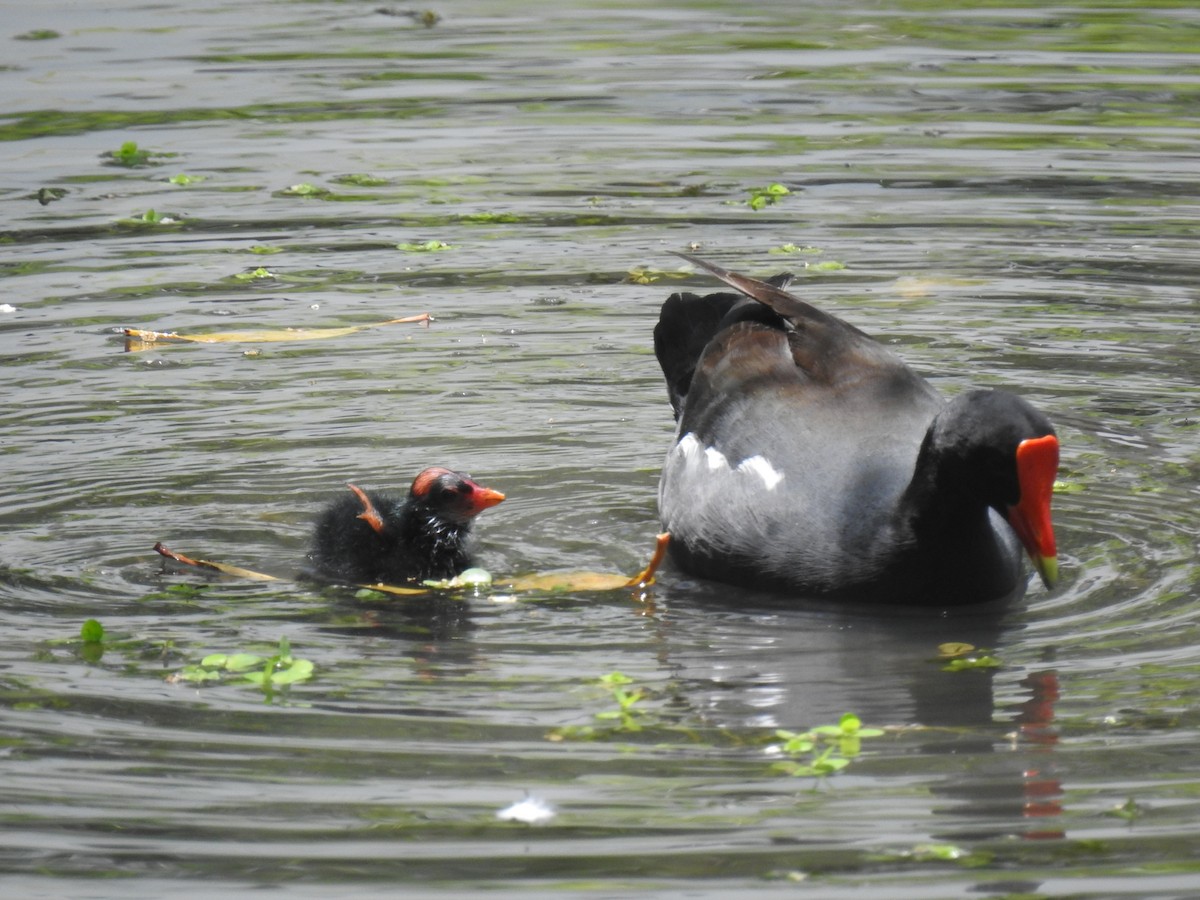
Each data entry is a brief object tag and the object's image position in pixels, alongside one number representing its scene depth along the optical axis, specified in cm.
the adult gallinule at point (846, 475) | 1095
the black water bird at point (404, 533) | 1223
